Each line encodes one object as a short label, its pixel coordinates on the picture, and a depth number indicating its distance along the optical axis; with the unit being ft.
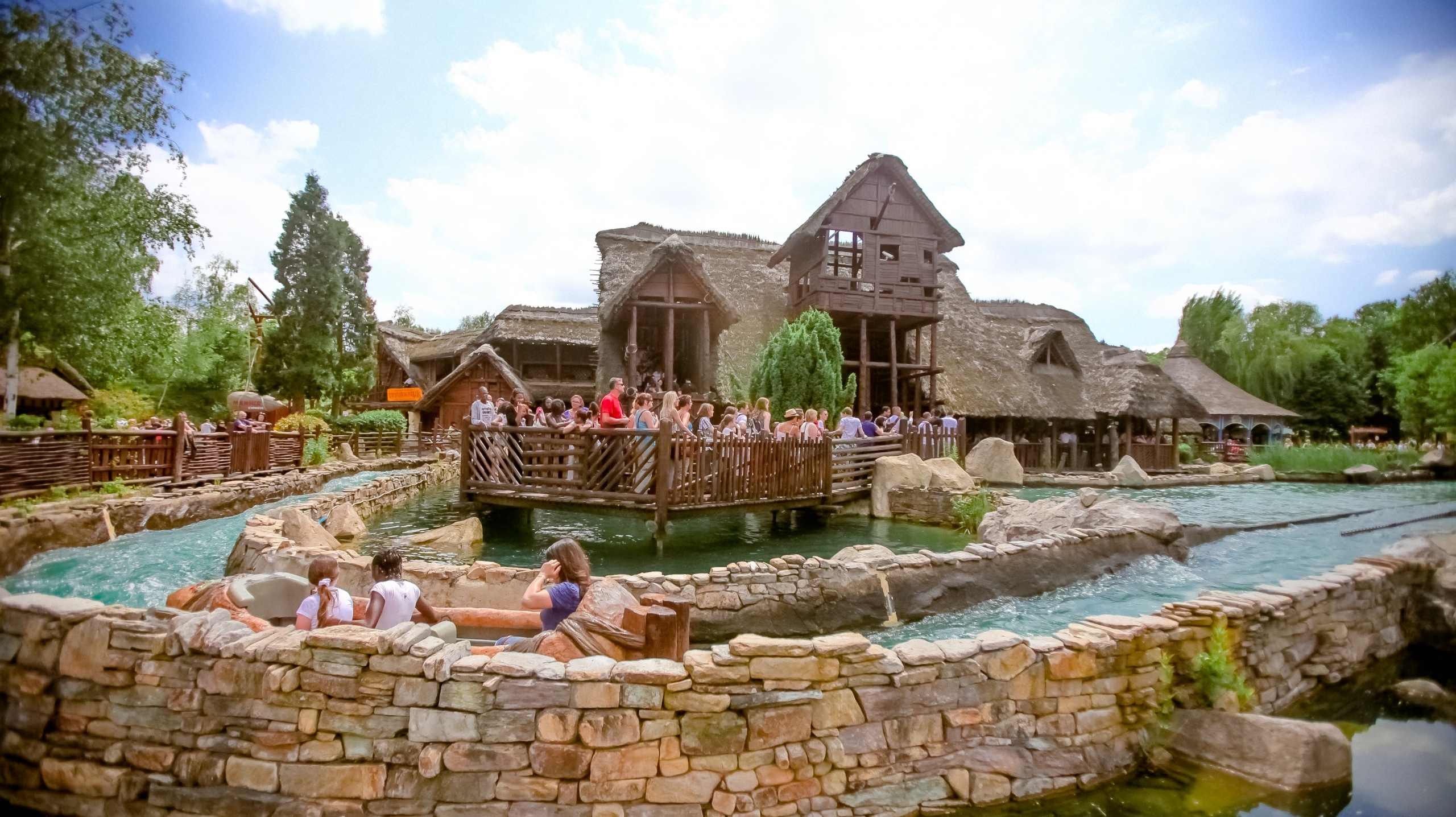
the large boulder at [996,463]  63.93
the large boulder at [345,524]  34.88
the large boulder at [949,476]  47.03
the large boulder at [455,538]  33.12
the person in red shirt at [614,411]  35.24
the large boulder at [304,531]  28.30
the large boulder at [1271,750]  13.91
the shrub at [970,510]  43.27
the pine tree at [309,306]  97.71
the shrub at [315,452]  66.49
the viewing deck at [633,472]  33.53
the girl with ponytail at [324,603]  14.82
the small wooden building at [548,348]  90.17
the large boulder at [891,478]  46.83
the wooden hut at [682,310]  65.57
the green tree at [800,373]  59.16
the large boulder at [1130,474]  69.82
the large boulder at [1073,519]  34.71
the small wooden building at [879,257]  75.05
